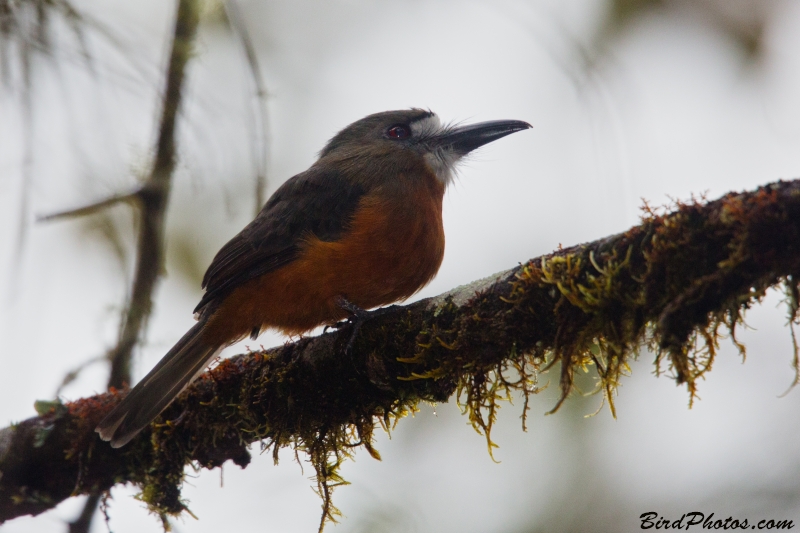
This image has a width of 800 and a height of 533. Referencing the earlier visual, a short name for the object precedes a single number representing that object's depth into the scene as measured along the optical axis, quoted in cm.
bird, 664
